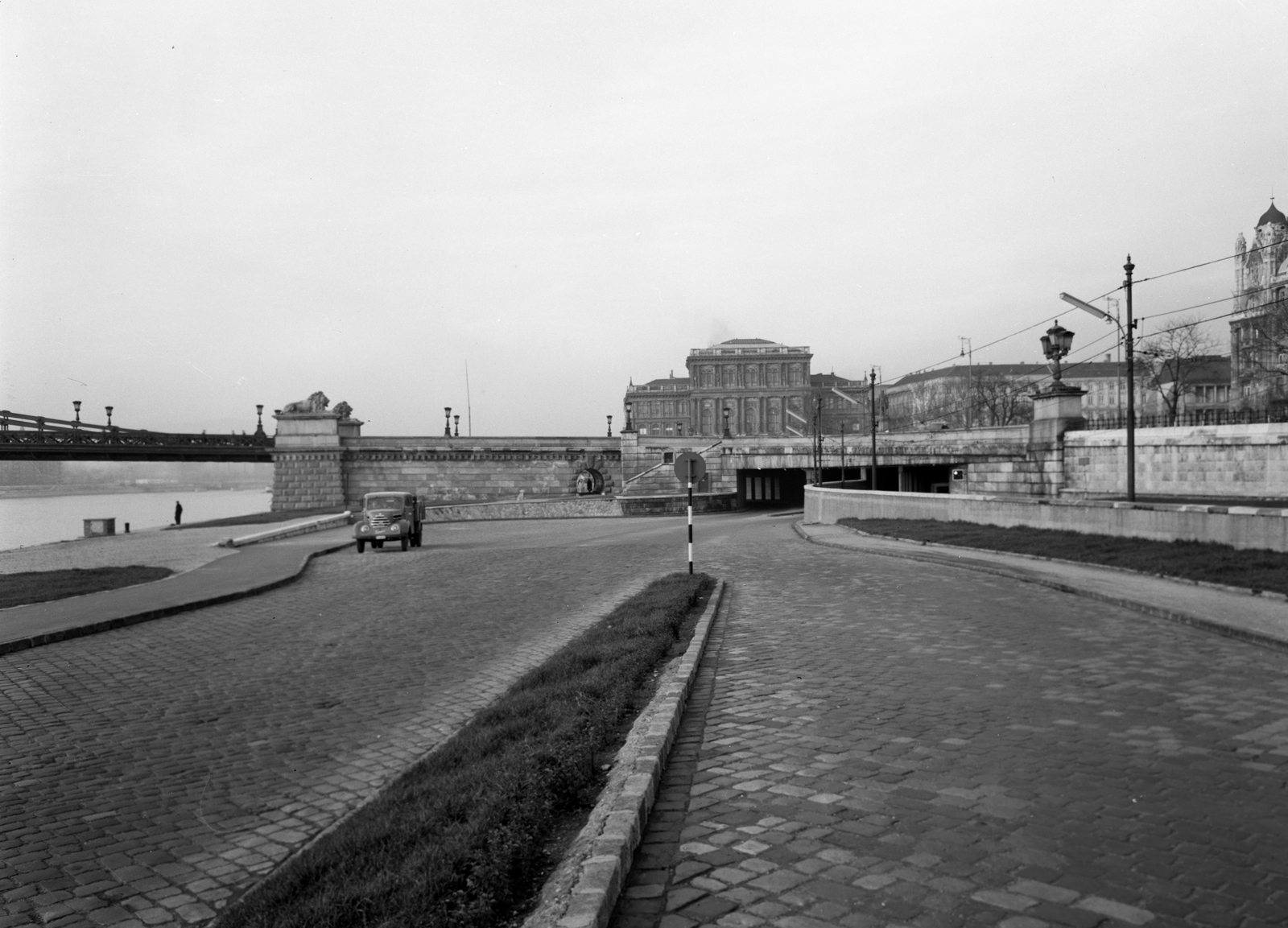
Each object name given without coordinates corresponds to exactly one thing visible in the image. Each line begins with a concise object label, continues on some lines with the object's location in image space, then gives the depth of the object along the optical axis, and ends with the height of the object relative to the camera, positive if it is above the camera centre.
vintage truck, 27.38 -1.68
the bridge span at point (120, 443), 65.94 +1.53
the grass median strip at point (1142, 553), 14.31 -1.74
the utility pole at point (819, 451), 52.40 +0.64
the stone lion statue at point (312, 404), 61.36 +3.94
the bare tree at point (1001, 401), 83.12 +5.57
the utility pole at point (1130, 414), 21.44 +1.06
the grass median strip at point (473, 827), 3.72 -1.76
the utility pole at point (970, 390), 91.77 +7.15
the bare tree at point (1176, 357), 56.35 +7.08
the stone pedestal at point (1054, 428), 41.91 +1.47
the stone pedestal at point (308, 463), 60.38 +0.10
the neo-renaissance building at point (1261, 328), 57.42 +9.08
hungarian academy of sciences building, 130.88 +9.87
